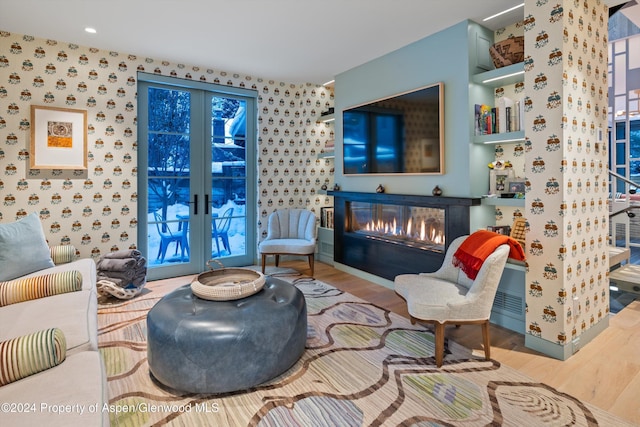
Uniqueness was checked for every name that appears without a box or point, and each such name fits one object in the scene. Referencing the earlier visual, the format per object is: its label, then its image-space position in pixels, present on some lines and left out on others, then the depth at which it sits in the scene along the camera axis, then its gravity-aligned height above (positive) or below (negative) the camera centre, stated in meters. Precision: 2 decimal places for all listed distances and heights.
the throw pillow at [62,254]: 3.22 -0.38
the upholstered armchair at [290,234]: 4.44 -0.31
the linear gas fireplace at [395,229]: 3.41 -0.21
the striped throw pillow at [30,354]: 1.38 -0.57
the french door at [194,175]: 4.39 +0.50
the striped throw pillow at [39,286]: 2.29 -0.49
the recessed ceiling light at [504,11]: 2.94 +1.72
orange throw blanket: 2.53 -0.29
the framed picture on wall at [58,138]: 3.63 +0.80
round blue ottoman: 1.94 -0.74
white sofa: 1.17 -0.65
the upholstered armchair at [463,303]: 2.32 -0.61
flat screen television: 3.54 +0.88
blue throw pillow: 2.59 -0.27
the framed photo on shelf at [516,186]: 3.03 +0.21
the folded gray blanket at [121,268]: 3.62 -0.57
